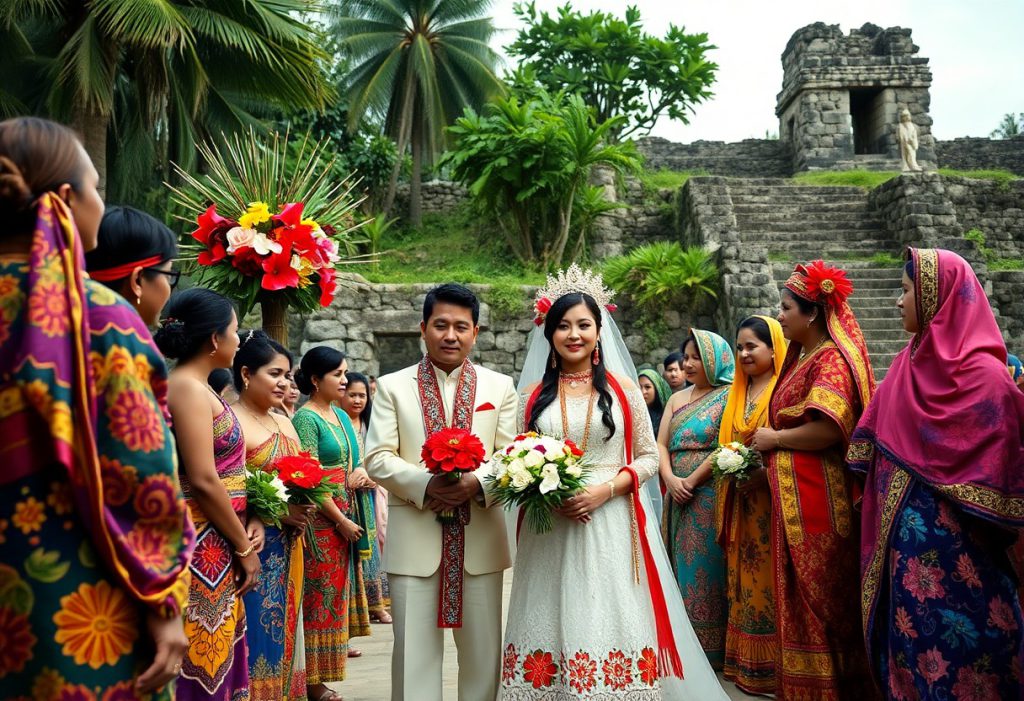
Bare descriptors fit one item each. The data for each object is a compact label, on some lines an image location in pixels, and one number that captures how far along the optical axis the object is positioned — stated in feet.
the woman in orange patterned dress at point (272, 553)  12.16
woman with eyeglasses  7.55
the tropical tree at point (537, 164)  47.11
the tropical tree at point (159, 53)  35.68
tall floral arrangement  13.41
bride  12.16
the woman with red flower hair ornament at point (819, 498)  13.58
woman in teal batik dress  16.99
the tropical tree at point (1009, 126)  143.76
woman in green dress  15.58
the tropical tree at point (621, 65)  75.05
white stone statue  60.23
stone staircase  40.19
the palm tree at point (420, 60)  76.84
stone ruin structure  68.74
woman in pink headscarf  10.97
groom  11.91
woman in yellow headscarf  15.35
